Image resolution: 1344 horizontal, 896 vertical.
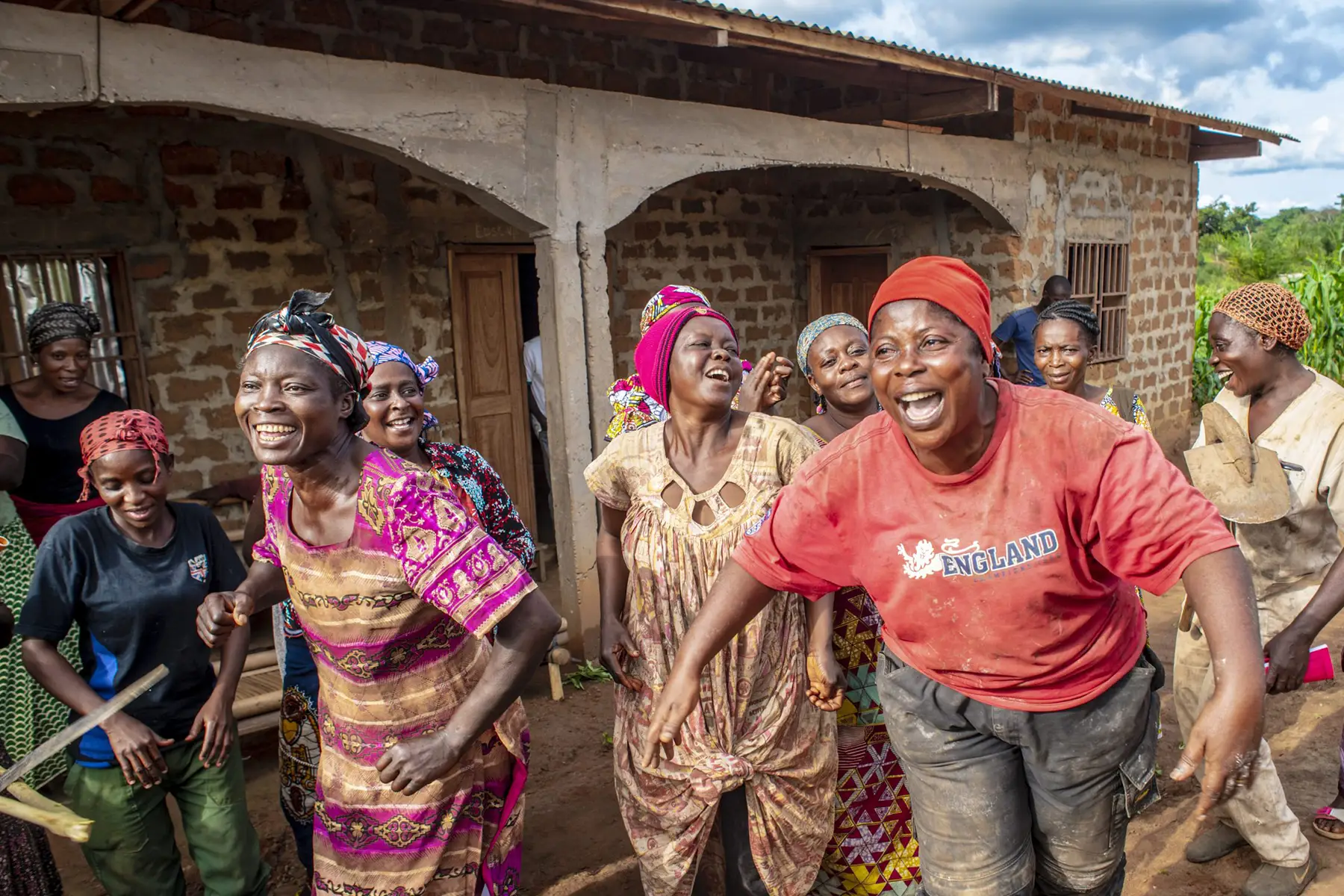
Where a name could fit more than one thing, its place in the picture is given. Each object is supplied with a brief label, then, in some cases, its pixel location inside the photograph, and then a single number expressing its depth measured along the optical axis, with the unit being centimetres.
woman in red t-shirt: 163
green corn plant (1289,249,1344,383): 1088
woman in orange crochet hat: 296
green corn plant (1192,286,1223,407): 1143
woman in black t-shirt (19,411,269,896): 243
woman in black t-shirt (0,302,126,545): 374
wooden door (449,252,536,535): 656
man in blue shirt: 686
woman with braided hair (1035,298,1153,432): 360
